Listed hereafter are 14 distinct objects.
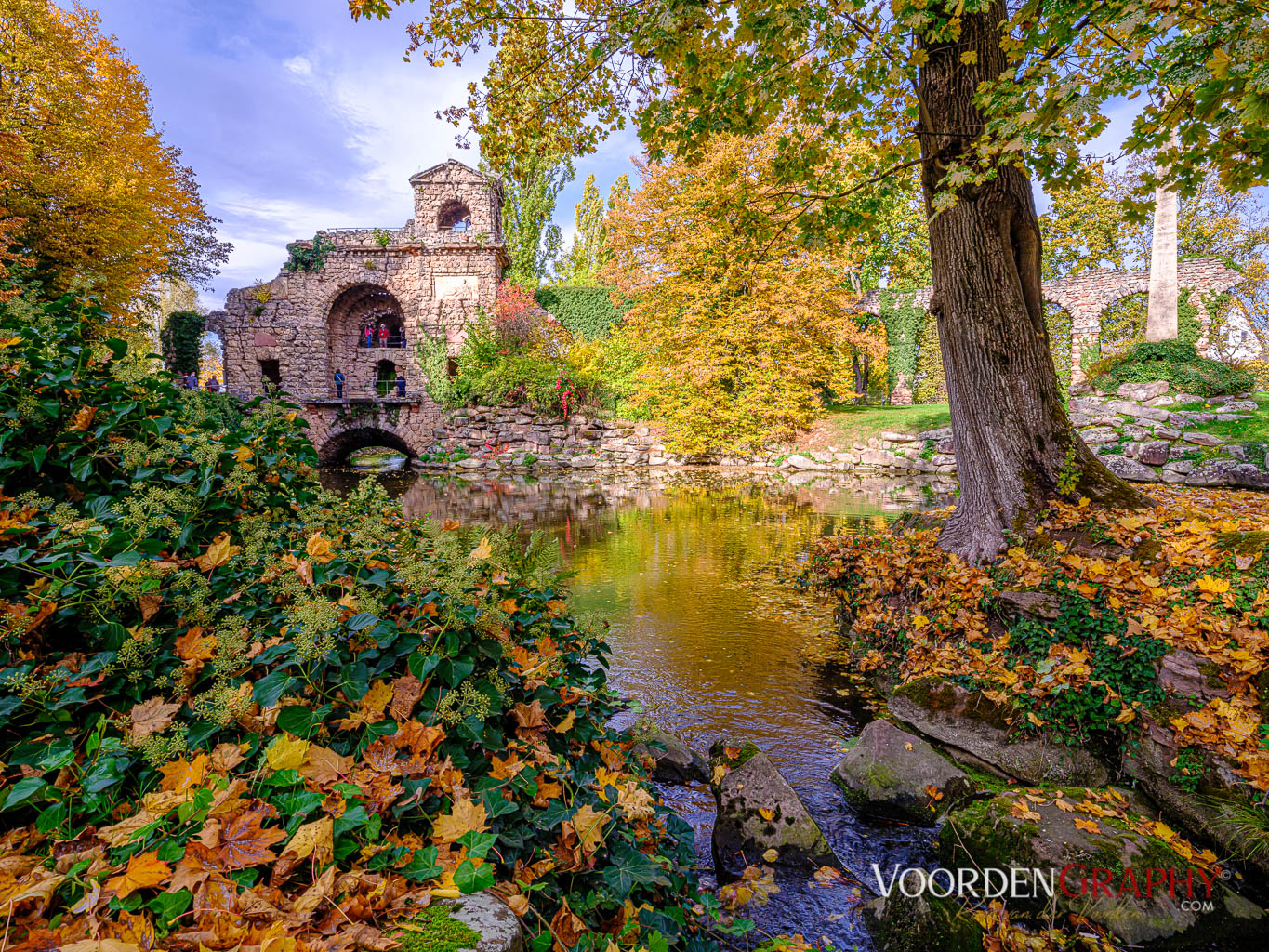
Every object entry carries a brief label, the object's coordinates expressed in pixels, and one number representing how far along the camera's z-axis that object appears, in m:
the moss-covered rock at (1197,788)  2.60
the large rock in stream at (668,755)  3.24
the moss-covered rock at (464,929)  1.12
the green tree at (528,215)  28.20
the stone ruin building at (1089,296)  21.33
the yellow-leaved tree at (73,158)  12.77
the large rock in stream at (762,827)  2.82
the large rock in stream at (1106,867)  2.28
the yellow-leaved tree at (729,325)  17.47
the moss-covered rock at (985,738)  3.24
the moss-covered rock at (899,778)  3.16
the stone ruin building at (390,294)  21.34
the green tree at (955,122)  3.56
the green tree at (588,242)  31.81
